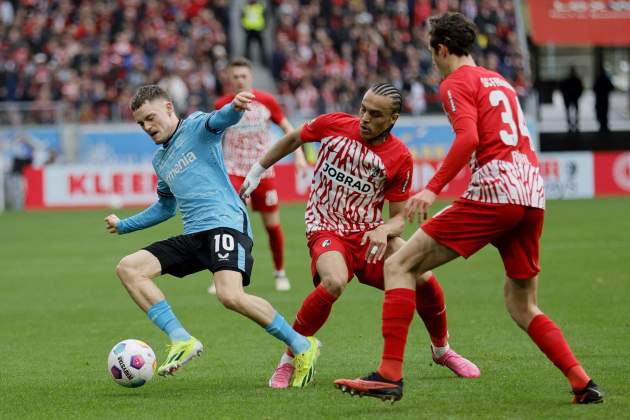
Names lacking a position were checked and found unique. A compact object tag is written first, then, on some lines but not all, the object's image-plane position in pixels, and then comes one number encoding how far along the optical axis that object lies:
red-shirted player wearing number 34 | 12.49
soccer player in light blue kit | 14.39
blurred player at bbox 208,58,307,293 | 25.55
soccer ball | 14.20
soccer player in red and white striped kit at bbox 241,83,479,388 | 14.45
